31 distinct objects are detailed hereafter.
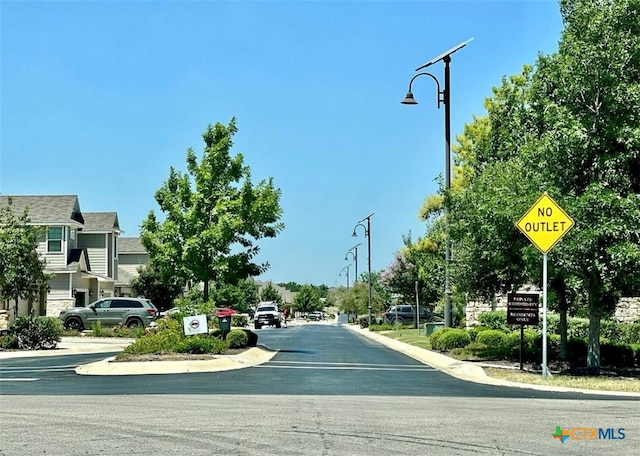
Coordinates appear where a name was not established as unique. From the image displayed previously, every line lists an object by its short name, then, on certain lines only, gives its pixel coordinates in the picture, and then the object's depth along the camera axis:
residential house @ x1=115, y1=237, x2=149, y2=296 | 69.50
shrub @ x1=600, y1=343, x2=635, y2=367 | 23.55
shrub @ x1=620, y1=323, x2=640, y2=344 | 29.95
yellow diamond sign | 17.59
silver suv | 41.59
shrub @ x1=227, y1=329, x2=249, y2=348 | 27.11
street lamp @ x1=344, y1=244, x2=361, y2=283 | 89.66
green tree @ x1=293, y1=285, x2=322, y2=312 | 125.56
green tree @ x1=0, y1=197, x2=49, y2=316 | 32.59
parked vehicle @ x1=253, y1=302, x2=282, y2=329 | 61.34
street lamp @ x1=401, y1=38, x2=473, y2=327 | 26.45
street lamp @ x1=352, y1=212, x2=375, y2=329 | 60.19
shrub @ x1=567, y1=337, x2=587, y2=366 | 24.02
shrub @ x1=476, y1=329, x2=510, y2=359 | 25.61
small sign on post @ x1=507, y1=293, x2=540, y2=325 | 20.55
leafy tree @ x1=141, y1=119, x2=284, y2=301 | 26.91
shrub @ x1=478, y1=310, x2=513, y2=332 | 34.83
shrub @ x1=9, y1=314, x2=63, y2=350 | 29.08
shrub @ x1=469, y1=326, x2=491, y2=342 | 28.58
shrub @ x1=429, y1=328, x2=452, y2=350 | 28.36
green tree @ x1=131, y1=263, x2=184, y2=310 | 57.78
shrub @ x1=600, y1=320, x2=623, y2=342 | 30.16
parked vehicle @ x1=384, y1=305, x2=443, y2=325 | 60.22
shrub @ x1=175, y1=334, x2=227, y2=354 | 23.41
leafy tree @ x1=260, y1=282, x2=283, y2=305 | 112.75
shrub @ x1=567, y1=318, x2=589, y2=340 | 30.03
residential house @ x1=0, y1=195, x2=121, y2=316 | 49.75
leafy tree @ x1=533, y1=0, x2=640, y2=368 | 18.52
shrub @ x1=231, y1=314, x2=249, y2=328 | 58.83
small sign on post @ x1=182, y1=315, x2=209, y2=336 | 24.03
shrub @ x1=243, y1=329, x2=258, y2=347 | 28.38
